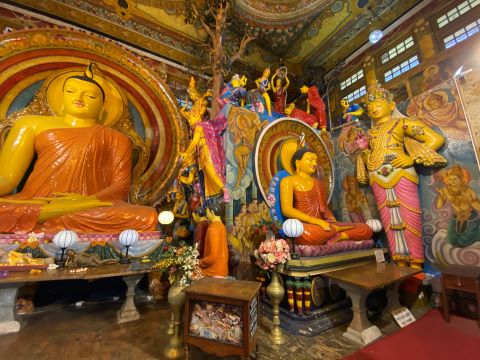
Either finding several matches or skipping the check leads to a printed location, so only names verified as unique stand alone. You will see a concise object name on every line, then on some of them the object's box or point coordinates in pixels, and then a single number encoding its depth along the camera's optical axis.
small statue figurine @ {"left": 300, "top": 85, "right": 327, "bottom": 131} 5.02
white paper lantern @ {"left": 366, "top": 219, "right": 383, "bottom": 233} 3.33
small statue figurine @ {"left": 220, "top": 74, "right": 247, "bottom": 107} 3.87
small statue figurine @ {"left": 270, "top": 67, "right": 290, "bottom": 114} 4.74
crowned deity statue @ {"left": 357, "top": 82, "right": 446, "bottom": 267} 3.01
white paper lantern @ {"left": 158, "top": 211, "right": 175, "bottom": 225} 3.58
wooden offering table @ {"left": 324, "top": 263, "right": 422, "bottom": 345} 1.92
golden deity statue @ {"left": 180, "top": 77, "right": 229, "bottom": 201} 3.47
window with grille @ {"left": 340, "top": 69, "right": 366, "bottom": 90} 5.41
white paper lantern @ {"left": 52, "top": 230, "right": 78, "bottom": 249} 2.46
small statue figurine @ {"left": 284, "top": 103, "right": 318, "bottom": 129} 4.81
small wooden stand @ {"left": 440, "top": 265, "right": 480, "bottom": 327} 1.80
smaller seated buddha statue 2.61
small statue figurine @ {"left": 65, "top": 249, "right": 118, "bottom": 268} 2.57
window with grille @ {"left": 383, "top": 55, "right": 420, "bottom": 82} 4.25
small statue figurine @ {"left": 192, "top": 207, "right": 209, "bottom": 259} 2.98
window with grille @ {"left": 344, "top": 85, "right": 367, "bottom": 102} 5.25
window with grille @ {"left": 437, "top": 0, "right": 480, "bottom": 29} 3.62
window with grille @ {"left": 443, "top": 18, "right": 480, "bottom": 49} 3.52
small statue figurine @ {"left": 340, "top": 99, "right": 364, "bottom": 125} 4.20
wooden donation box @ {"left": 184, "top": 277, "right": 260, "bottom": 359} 1.37
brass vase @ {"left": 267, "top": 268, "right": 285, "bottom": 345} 1.93
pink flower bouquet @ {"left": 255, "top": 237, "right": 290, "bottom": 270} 2.10
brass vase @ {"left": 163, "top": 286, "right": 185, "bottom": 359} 1.68
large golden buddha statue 2.92
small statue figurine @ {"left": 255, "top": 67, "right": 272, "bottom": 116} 4.19
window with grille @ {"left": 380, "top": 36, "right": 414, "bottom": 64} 4.42
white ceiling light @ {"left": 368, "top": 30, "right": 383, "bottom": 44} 4.50
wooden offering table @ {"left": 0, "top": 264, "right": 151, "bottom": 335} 2.04
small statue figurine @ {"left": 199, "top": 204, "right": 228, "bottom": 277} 2.61
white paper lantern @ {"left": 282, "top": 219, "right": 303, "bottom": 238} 2.28
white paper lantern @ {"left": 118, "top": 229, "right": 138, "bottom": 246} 2.78
